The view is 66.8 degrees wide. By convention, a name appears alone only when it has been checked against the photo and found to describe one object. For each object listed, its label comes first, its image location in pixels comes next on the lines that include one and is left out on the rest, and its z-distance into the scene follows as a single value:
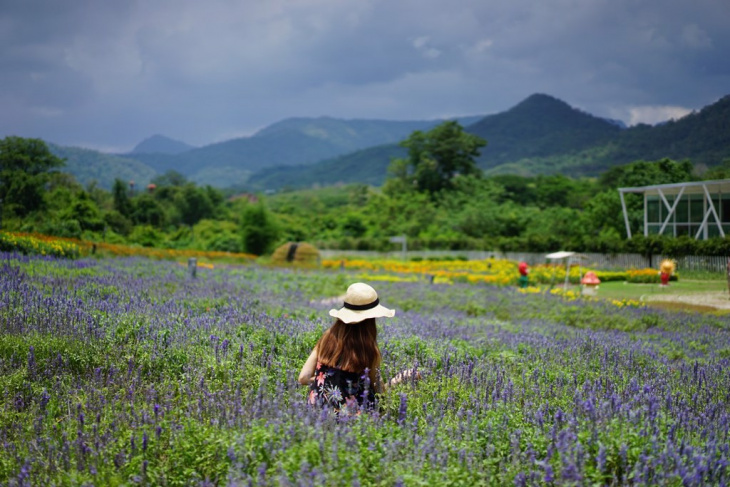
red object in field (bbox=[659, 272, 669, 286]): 15.43
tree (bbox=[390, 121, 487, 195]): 68.69
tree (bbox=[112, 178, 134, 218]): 44.19
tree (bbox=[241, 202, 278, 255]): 40.44
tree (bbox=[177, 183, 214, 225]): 70.06
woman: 3.77
